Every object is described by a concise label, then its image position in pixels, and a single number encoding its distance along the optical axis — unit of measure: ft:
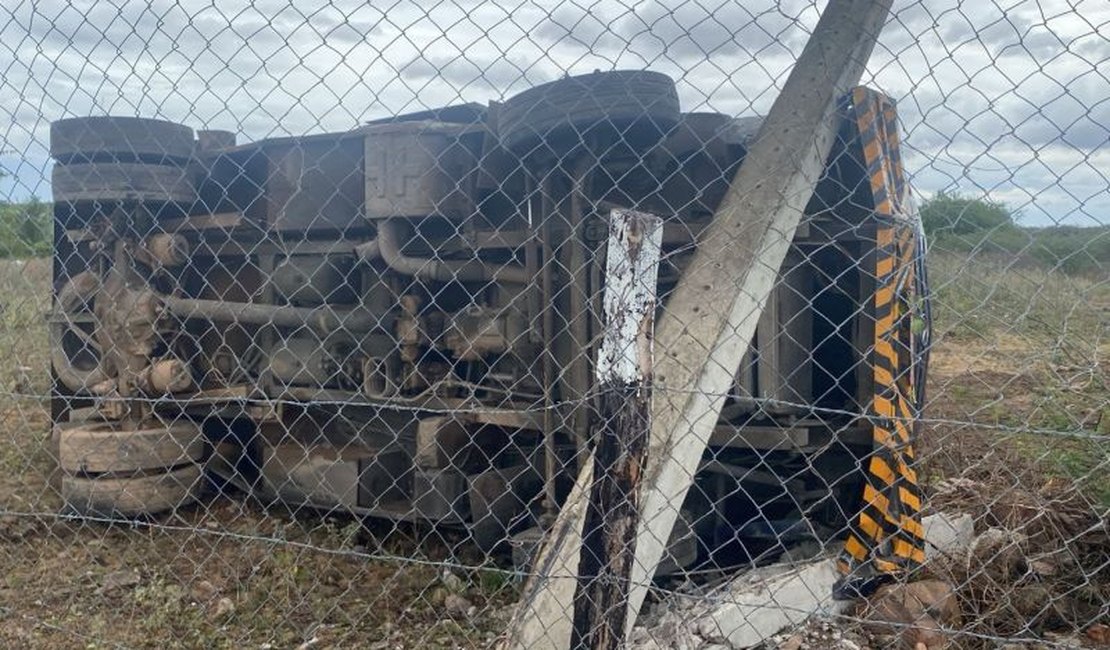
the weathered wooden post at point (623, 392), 7.52
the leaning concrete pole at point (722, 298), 8.86
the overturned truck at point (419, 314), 14.05
